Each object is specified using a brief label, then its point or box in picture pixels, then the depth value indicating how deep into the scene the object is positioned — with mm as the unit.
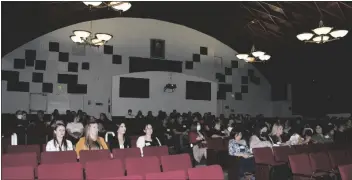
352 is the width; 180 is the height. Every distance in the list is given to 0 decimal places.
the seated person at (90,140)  5469
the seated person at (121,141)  6047
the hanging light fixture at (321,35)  10852
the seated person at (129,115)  16397
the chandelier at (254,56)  15539
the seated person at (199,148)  8531
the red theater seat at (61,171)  3918
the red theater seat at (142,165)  4508
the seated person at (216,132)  10300
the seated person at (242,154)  6551
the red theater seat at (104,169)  4168
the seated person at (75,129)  8228
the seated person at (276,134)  7801
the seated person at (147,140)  6236
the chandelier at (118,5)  10695
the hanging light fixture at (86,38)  12922
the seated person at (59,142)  5410
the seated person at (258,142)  7195
